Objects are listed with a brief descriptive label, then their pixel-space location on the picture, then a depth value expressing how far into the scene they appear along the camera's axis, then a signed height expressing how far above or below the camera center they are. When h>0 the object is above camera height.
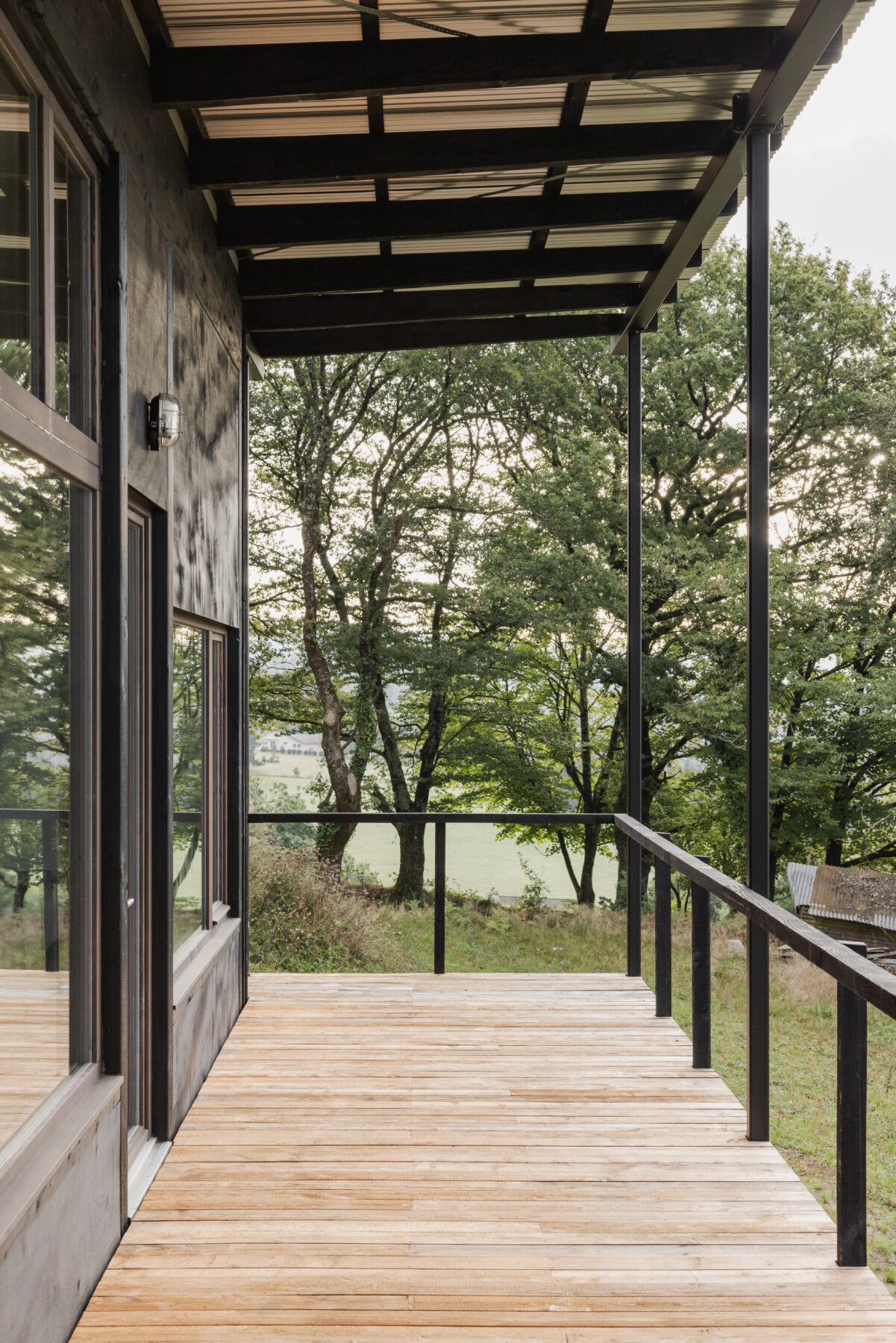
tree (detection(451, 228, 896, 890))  10.68 +1.65
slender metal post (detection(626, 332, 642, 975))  5.13 +0.04
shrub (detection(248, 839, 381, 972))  8.86 -2.54
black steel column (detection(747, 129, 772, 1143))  3.13 +0.14
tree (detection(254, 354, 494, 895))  10.98 +1.37
